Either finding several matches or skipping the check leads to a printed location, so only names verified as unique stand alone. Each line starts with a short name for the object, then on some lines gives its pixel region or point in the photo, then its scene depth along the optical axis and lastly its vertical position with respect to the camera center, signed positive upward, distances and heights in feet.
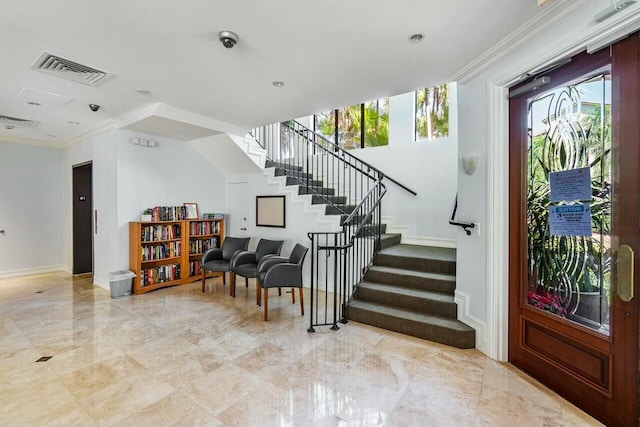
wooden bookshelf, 15.71 -2.17
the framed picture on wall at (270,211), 18.04 +0.10
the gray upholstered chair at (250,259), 14.10 -2.46
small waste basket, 14.61 -3.57
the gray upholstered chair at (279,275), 11.87 -2.65
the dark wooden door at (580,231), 5.75 -0.47
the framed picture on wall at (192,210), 18.28 +0.19
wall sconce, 9.14 +1.61
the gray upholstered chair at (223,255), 15.42 -2.48
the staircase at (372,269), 10.44 -2.57
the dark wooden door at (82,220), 19.67 -0.50
